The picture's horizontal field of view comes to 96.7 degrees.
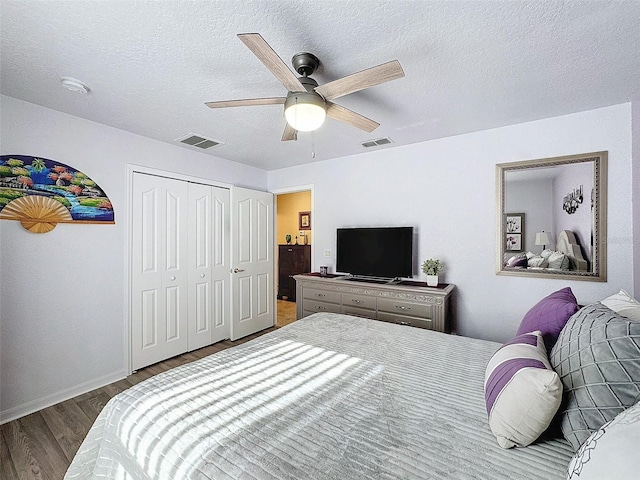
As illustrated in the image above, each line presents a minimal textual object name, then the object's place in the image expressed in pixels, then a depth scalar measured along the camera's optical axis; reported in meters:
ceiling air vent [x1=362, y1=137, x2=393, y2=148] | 3.22
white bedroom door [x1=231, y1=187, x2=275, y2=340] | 3.97
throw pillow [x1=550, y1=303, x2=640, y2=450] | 0.81
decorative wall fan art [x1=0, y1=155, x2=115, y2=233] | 2.21
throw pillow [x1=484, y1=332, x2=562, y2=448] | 0.89
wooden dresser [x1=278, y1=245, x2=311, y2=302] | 5.79
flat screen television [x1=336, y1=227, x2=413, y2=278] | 3.32
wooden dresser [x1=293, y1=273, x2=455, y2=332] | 2.84
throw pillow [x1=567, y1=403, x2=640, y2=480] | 0.59
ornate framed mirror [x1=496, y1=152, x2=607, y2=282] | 2.45
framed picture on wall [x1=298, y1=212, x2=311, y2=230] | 6.07
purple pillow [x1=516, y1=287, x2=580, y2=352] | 1.32
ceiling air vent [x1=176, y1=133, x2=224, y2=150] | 3.09
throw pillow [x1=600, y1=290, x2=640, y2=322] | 1.25
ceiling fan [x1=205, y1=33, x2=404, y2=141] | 1.41
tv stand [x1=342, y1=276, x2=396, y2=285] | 3.40
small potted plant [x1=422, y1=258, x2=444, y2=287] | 3.03
